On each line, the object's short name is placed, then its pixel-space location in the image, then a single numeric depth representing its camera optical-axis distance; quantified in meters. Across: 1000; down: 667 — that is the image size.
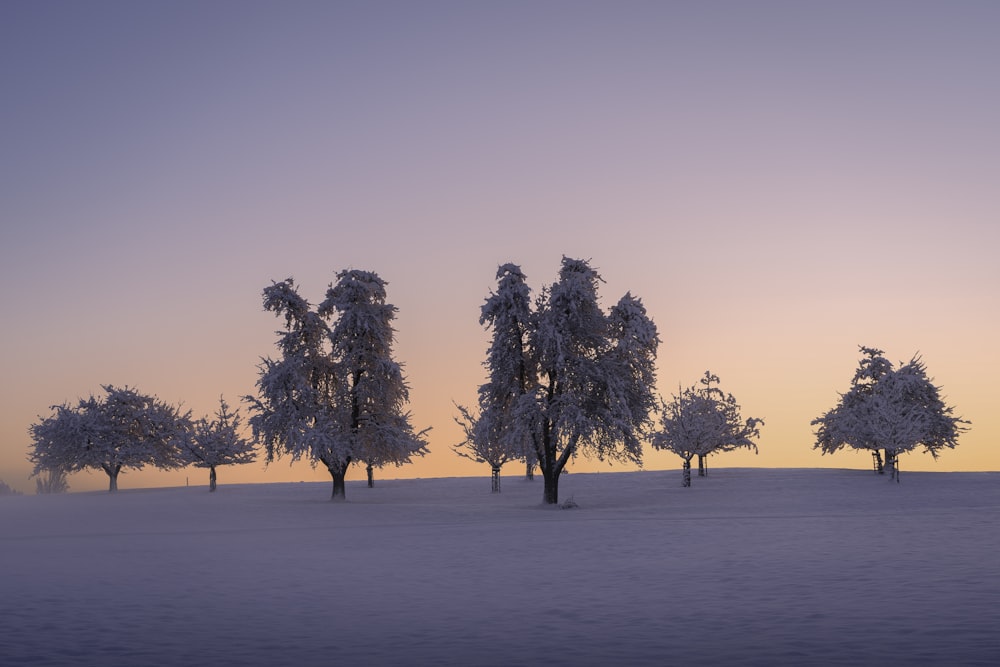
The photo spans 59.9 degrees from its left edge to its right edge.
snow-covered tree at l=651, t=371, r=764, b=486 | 63.38
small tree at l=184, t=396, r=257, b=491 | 65.44
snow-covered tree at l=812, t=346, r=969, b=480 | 67.38
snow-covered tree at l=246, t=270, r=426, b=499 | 49.66
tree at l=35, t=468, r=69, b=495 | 138.90
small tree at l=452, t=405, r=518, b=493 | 46.50
